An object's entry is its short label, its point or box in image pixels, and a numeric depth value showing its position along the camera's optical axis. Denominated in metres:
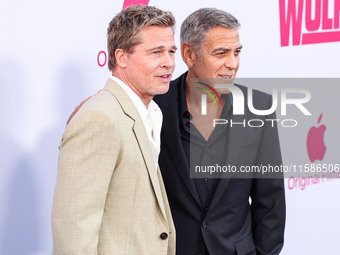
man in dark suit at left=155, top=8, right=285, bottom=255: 2.66
